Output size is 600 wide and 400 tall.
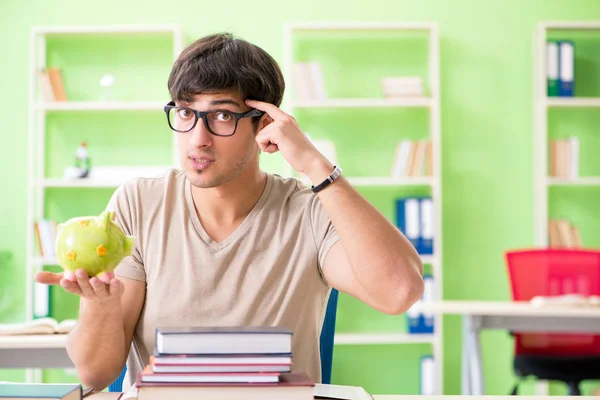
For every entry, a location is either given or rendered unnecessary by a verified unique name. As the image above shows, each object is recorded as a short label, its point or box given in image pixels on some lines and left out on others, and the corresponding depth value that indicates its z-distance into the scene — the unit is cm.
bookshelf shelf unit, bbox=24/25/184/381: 450
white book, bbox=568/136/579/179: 462
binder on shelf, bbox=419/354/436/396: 456
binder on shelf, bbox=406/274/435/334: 454
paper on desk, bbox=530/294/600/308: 334
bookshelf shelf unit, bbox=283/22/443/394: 450
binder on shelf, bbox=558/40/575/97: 459
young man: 159
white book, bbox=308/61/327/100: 455
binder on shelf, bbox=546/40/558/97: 460
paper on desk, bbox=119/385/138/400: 123
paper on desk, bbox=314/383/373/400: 126
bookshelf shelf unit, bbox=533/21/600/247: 458
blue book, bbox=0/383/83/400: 114
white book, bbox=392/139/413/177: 459
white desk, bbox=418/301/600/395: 324
